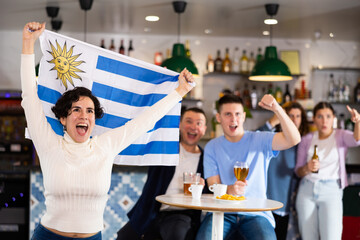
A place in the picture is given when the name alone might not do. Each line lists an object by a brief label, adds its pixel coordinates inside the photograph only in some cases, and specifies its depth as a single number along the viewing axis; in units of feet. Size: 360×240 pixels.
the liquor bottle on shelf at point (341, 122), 24.98
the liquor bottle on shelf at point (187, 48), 24.39
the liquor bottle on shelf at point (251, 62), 25.40
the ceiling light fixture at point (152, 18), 21.27
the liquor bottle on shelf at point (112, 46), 24.45
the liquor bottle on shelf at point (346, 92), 25.63
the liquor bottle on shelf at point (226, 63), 25.05
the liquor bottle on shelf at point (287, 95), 25.14
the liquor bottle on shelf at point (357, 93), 25.47
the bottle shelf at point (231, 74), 24.98
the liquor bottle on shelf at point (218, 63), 25.16
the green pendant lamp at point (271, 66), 18.79
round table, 9.37
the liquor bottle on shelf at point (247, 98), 25.21
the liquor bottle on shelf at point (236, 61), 25.35
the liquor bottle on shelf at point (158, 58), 24.95
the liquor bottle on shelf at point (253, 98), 24.93
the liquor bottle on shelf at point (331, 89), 25.67
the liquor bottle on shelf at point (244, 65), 25.25
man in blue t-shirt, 11.28
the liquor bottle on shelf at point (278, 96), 25.09
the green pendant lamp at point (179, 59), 17.69
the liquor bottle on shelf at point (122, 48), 24.42
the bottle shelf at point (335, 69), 25.50
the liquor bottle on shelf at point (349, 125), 24.98
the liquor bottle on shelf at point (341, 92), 25.62
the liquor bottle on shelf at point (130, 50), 24.68
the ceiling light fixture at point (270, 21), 20.44
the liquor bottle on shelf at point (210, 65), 24.96
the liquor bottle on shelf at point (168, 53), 24.94
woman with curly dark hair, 8.14
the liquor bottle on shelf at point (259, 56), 25.00
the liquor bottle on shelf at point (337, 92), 25.67
